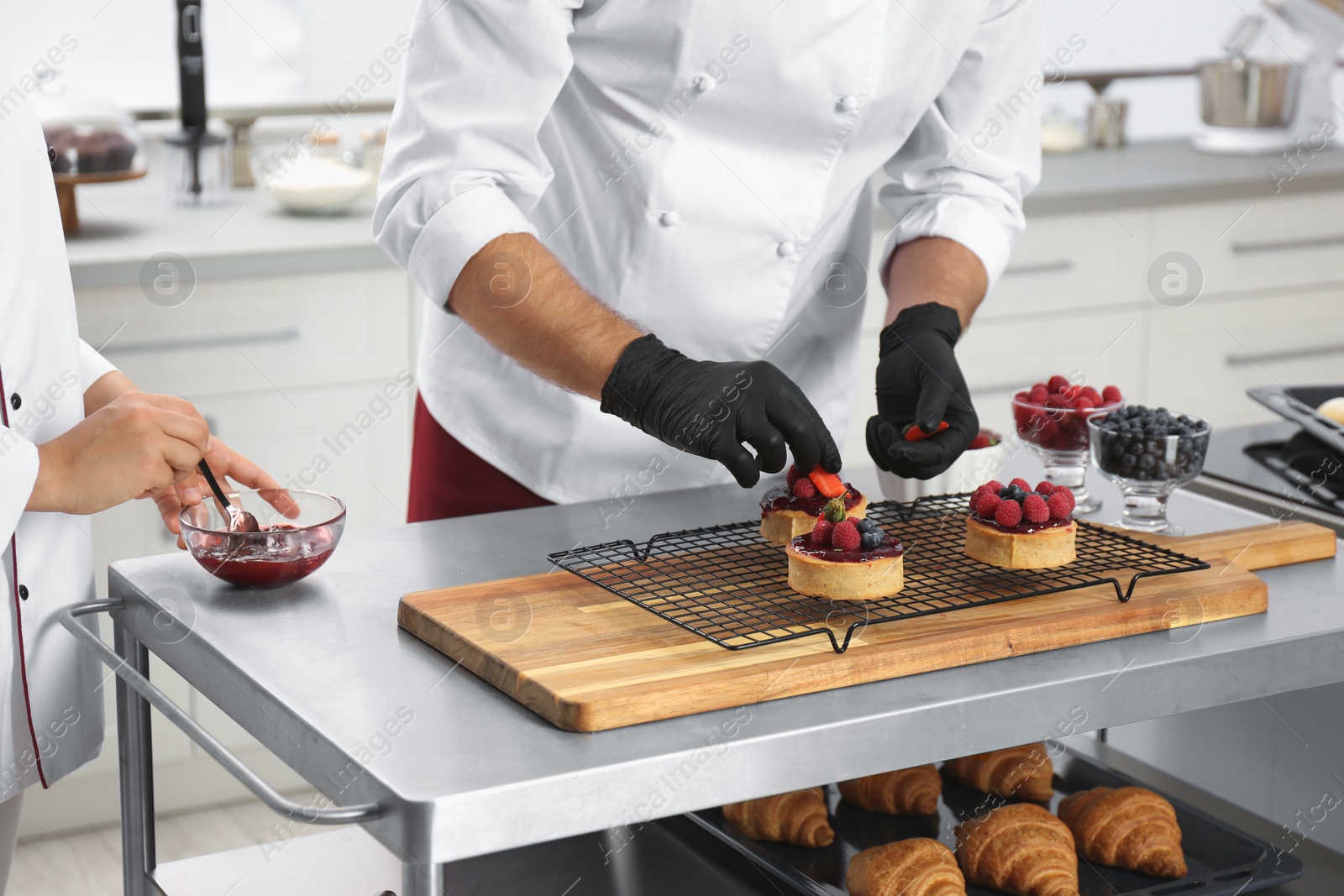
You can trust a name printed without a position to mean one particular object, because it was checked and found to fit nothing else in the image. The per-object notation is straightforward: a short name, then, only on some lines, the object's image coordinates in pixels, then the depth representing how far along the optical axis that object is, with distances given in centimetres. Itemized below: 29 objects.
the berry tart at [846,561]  239
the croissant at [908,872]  242
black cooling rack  236
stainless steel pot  517
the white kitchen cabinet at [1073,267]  444
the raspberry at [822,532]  242
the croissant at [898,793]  257
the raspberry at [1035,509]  246
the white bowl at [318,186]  380
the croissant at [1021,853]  246
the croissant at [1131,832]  251
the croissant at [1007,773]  260
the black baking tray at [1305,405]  289
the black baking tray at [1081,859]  248
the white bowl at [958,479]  269
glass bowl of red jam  246
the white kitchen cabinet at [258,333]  348
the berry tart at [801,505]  253
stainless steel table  219
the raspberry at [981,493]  251
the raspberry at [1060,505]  249
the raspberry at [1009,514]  245
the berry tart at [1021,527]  247
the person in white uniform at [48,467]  240
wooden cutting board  226
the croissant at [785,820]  251
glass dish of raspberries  267
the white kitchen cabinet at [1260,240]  465
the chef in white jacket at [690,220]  258
